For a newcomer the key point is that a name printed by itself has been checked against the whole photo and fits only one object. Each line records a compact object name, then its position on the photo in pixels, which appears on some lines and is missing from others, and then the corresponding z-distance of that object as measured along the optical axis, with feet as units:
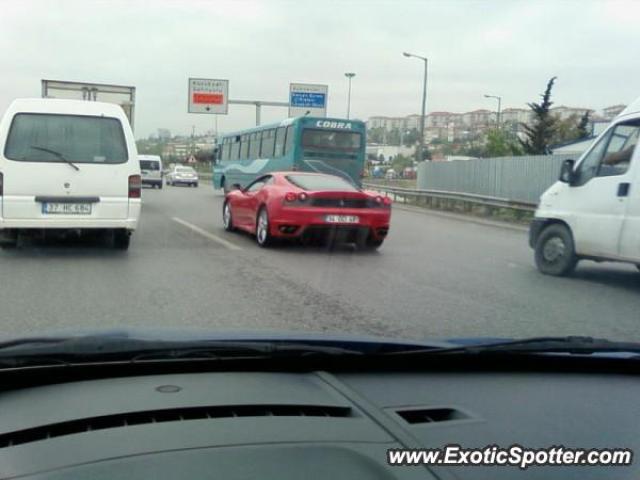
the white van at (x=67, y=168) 31.83
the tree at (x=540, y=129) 136.36
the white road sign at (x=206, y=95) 153.38
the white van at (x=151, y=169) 124.67
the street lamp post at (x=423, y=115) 114.48
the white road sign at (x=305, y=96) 151.12
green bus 81.35
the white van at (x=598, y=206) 27.96
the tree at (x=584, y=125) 154.90
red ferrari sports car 38.17
